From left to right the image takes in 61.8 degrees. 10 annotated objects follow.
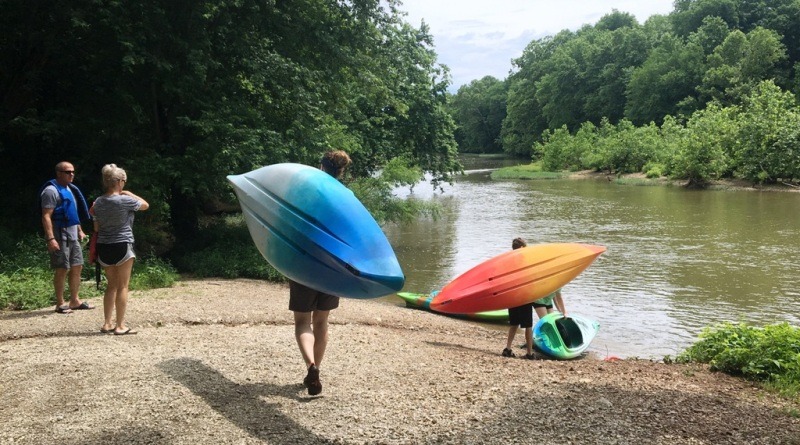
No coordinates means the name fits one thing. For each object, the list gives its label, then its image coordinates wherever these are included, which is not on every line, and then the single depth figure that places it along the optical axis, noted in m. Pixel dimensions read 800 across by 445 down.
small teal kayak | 9.16
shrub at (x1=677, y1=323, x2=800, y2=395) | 6.56
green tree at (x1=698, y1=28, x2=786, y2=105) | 59.44
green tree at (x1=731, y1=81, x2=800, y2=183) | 37.62
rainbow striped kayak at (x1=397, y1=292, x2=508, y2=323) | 11.59
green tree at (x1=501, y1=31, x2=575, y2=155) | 94.62
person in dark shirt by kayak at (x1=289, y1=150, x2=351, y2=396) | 5.31
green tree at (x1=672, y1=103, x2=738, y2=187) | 40.69
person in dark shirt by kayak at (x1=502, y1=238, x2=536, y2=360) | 8.56
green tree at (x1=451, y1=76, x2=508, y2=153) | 117.44
